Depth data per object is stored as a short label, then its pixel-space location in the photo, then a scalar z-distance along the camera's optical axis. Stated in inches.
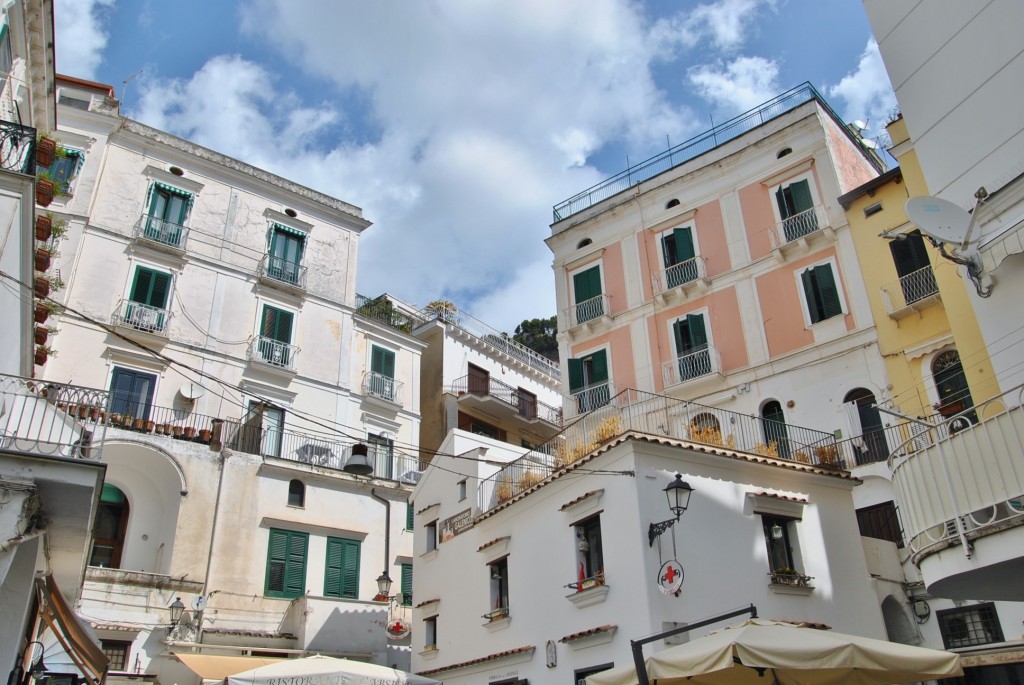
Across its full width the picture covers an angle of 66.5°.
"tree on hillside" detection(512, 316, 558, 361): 2026.3
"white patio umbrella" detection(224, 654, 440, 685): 520.1
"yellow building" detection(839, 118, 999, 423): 724.7
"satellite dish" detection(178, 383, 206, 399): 979.9
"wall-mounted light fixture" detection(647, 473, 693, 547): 511.2
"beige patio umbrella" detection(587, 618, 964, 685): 319.0
